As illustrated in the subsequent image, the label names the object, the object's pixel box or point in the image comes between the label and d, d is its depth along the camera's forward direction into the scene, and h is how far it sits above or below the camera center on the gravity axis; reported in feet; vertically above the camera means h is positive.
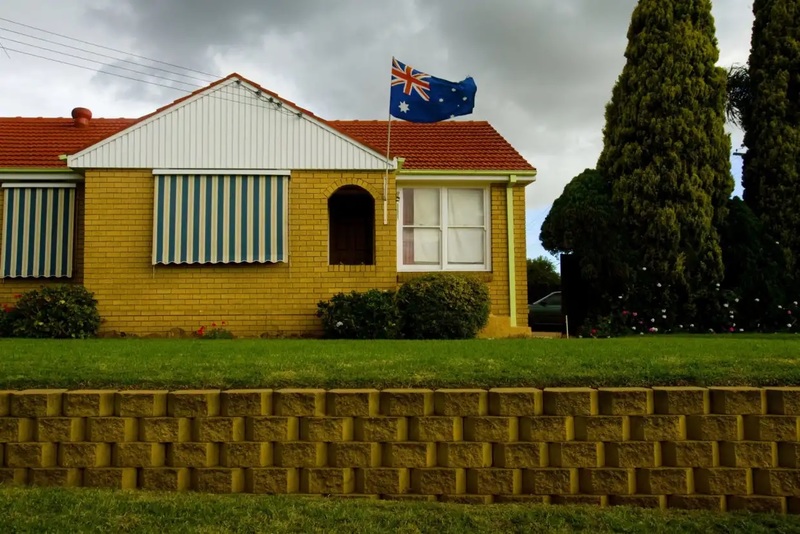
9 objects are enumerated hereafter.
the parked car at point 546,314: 58.75 -0.92
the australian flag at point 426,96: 37.63 +11.98
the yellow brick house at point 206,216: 37.40 +5.14
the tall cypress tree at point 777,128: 44.70 +12.37
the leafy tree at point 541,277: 83.35 +4.67
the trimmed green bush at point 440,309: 35.63 -0.31
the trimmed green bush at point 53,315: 34.42 -0.67
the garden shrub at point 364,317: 35.35 -0.76
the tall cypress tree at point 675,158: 42.78 +9.81
